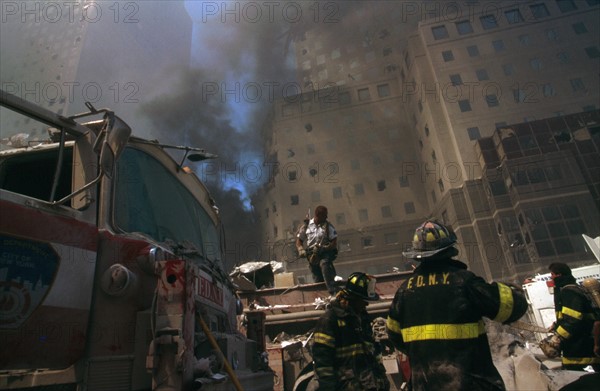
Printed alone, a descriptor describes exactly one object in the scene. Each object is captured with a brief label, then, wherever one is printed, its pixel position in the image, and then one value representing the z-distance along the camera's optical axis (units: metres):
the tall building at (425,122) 29.58
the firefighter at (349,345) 3.09
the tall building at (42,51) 42.19
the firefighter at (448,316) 2.12
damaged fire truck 1.99
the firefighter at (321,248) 6.86
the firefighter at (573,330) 3.80
